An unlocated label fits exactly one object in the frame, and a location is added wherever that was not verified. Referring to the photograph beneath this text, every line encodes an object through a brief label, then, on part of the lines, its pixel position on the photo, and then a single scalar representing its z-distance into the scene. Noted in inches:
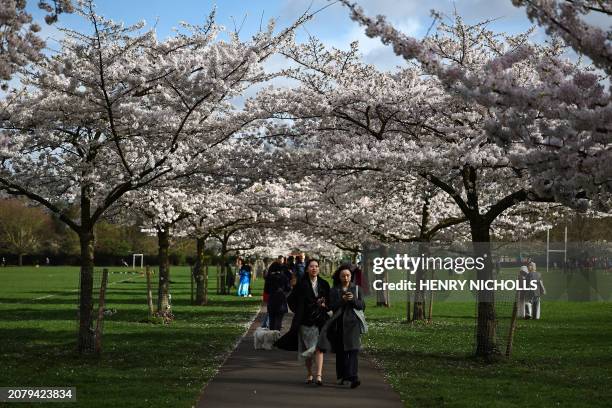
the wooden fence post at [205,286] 1294.3
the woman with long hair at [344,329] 457.1
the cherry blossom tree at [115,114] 497.4
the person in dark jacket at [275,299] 714.2
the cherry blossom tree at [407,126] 563.5
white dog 638.5
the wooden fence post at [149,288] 887.7
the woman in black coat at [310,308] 480.1
